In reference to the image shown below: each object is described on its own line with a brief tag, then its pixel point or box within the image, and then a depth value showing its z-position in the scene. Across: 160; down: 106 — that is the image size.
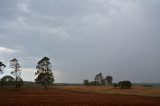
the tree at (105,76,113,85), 179.12
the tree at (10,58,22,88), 97.44
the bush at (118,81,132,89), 95.69
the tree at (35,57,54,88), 103.00
